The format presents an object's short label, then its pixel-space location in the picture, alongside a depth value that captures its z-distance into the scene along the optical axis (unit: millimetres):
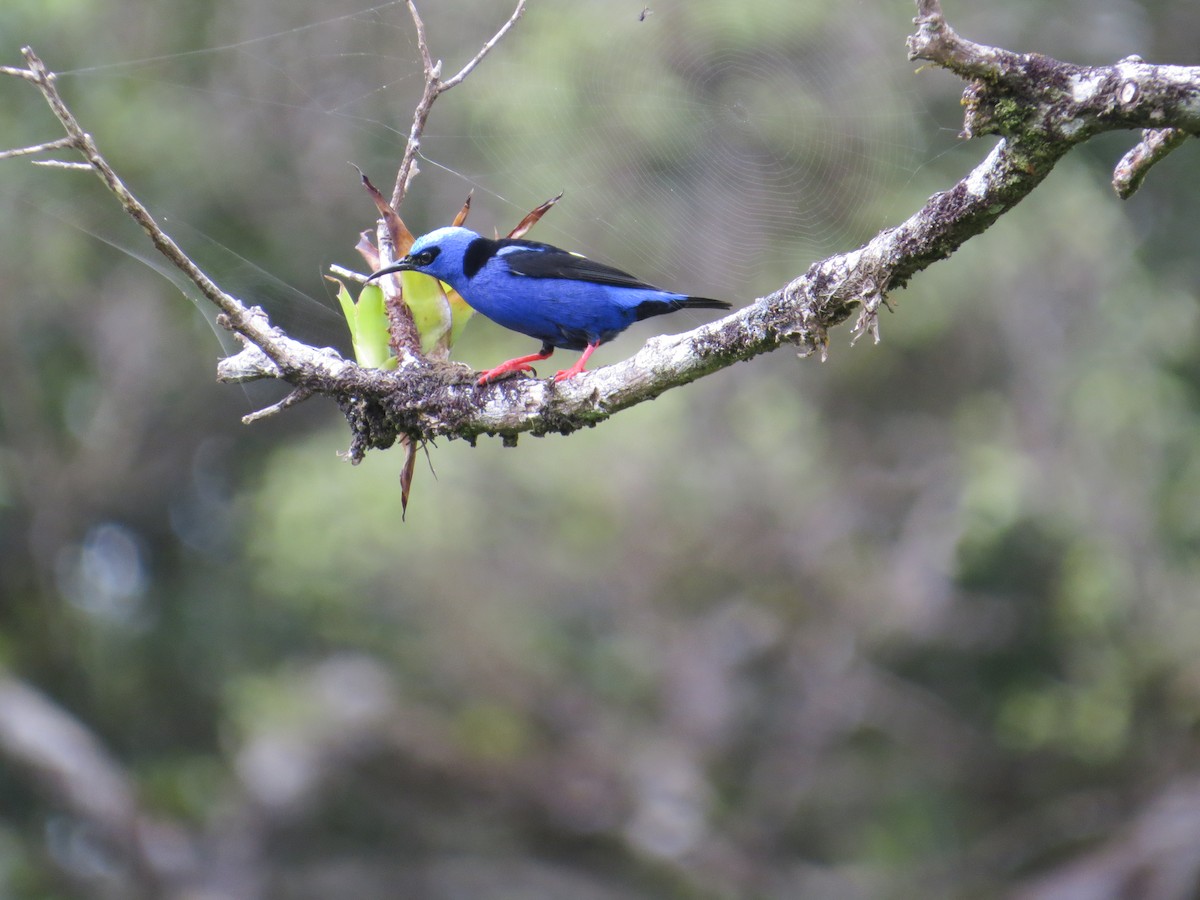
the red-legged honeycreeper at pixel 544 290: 8750
